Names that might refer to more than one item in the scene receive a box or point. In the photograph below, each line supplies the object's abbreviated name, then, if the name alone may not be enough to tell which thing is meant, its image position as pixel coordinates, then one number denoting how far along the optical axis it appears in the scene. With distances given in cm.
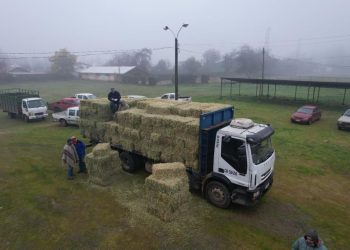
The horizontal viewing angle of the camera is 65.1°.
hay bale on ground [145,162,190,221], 945
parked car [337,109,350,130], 2230
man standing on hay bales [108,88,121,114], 1441
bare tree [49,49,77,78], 9088
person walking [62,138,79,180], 1283
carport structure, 3155
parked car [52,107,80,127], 2353
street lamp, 2558
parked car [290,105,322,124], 2503
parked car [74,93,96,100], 3409
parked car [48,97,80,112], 2970
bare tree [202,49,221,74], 13225
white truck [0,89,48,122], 2595
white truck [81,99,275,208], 955
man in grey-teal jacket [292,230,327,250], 600
